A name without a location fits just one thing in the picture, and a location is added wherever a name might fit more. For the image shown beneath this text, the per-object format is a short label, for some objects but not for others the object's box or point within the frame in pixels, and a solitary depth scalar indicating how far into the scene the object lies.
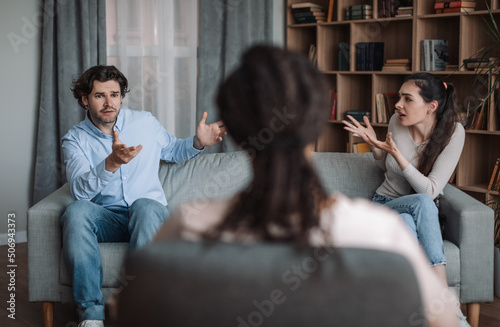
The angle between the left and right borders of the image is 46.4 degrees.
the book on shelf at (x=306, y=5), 4.42
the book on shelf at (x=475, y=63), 3.37
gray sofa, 2.26
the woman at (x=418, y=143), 2.44
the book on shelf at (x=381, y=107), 4.06
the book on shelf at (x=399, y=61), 3.89
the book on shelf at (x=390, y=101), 3.97
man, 2.14
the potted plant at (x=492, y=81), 2.81
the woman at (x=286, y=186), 0.79
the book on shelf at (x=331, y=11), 4.36
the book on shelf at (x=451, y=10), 3.51
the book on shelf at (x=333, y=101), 4.41
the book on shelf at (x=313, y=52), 4.52
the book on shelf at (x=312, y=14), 4.43
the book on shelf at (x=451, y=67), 3.61
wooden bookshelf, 3.56
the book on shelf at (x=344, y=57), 4.30
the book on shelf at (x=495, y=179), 3.35
